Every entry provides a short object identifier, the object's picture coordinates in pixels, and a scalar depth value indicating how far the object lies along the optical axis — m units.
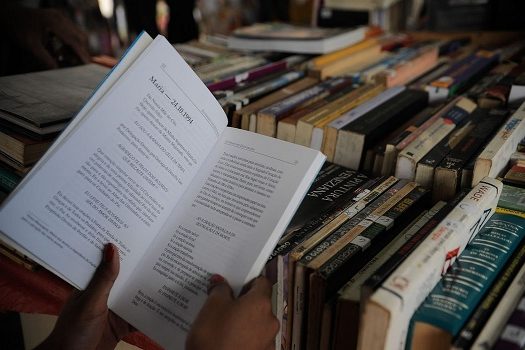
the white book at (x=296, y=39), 1.24
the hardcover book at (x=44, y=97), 0.73
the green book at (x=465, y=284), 0.45
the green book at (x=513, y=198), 0.61
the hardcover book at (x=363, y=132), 0.79
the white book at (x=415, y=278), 0.42
